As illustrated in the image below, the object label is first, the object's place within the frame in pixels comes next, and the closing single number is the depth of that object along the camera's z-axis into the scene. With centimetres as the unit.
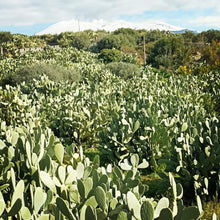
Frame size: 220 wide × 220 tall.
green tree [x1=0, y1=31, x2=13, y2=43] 4053
